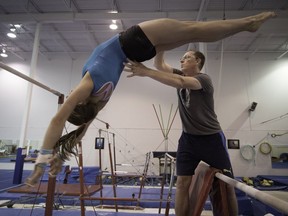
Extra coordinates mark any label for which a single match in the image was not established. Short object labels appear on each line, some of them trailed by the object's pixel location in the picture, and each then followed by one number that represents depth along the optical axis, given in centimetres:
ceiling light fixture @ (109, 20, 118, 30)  717
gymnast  137
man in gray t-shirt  170
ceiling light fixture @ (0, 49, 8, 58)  909
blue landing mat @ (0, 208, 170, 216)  316
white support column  634
